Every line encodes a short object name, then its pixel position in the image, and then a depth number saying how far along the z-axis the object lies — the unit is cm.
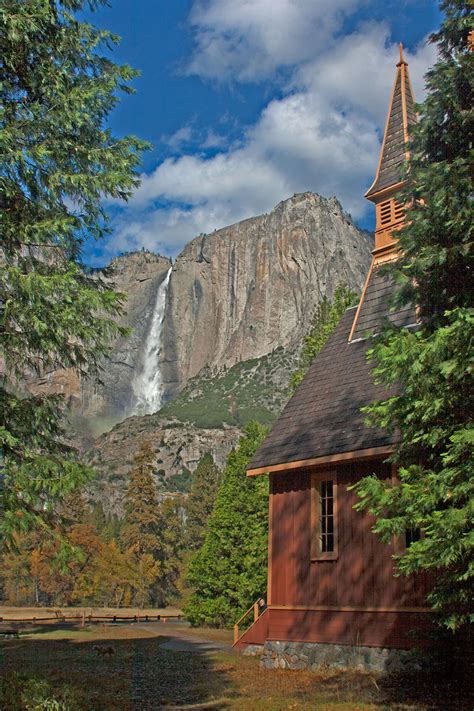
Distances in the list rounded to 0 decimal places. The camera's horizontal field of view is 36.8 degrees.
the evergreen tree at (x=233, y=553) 2769
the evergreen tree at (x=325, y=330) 2811
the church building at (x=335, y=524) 1330
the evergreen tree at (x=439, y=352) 778
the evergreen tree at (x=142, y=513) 5747
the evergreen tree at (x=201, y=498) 6653
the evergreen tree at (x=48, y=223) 830
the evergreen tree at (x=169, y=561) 6007
